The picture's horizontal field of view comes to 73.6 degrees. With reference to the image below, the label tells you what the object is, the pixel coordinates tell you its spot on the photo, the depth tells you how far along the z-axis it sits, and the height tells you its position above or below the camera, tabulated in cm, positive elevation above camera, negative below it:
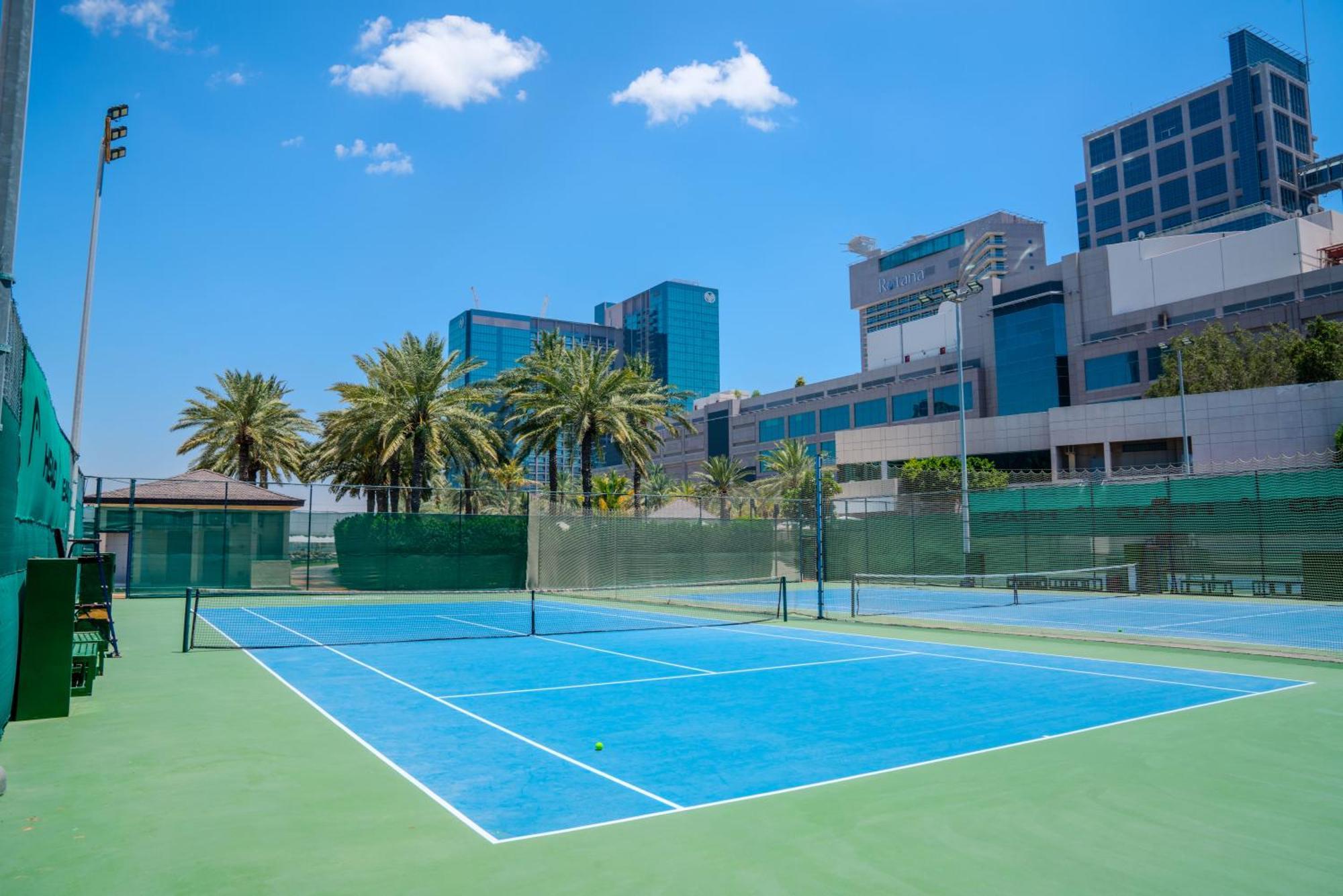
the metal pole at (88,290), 1994 +569
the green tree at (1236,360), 5288 +1014
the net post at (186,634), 1498 -159
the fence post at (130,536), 2716 +17
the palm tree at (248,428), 4194 +537
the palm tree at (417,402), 3578 +550
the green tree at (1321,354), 4828 +940
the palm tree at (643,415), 3938 +537
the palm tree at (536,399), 3825 +597
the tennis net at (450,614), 1838 -199
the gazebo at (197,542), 2878 -4
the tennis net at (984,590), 2562 -203
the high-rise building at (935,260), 12294 +3843
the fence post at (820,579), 2125 -110
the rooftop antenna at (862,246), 14125 +4513
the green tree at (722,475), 6762 +464
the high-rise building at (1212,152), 11100 +4943
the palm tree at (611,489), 4338 +277
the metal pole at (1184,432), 4650 +533
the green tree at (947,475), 5412 +353
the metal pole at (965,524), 3184 +32
